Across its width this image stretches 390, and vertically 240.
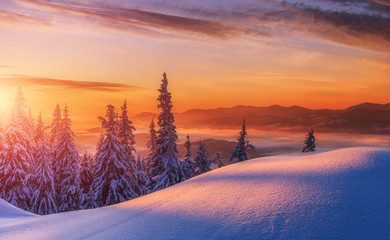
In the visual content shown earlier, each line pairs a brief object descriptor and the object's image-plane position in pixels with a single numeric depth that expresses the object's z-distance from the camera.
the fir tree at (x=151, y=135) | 38.69
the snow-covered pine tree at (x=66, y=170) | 29.42
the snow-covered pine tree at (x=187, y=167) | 25.73
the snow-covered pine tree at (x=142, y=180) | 30.78
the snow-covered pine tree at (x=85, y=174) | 34.31
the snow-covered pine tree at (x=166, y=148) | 24.86
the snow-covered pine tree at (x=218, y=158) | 32.68
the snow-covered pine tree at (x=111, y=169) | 24.92
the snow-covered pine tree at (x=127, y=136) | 27.97
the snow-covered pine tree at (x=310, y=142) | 41.64
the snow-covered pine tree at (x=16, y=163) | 25.52
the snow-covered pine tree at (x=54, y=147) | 30.39
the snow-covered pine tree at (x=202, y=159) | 39.34
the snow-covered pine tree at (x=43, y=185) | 26.92
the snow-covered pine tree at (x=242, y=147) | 35.28
